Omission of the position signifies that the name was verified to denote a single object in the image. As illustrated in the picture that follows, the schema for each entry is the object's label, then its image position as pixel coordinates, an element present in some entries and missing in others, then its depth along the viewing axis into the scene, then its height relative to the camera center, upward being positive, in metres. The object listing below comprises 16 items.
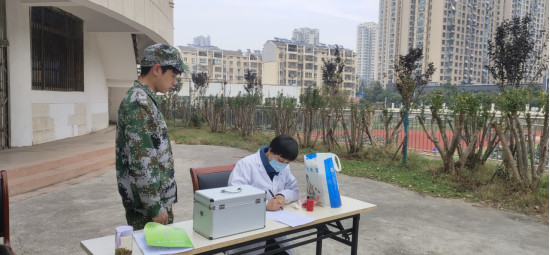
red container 2.58 -0.62
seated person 2.62 -0.43
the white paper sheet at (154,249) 1.80 -0.65
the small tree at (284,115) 11.24 -0.31
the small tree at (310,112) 10.18 -0.22
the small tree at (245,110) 13.21 -0.23
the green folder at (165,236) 1.80 -0.60
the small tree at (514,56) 9.30 +1.19
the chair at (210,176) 2.85 -0.52
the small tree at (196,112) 16.25 -0.38
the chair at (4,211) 2.48 -0.67
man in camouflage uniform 2.00 -0.22
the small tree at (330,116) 9.77 -0.28
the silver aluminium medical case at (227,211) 1.99 -0.53
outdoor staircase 5.51 -1.07
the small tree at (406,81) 8.20 +0.50
